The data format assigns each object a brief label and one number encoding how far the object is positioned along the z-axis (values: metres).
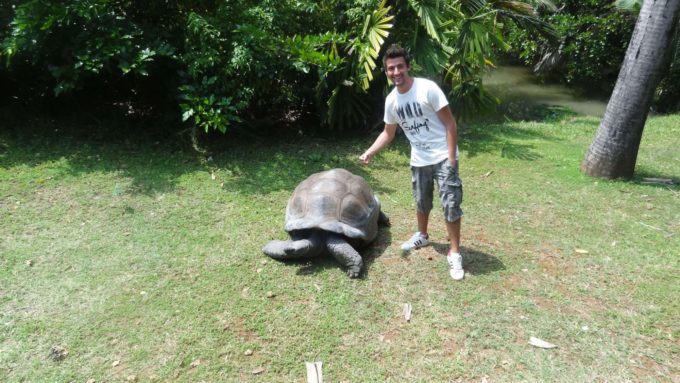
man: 3.45
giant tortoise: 3.84
